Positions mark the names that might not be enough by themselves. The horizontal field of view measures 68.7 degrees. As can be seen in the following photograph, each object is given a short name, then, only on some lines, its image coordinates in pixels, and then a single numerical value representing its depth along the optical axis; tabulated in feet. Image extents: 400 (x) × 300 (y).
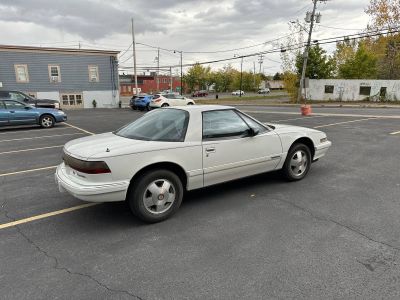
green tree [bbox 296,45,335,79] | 115.96
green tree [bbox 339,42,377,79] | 117.60
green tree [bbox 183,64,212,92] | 279.08
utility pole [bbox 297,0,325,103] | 98.43
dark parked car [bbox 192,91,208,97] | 231.91
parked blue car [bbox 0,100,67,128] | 42.11
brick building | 271.49
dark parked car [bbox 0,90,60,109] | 60.49
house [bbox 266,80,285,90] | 361.51
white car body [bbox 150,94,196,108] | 79.11
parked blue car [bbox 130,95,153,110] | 82.53
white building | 98.37
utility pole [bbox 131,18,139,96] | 106.67
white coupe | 11.28
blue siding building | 95.45
